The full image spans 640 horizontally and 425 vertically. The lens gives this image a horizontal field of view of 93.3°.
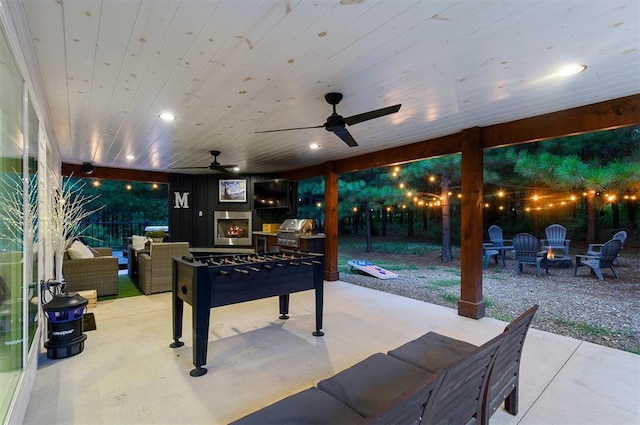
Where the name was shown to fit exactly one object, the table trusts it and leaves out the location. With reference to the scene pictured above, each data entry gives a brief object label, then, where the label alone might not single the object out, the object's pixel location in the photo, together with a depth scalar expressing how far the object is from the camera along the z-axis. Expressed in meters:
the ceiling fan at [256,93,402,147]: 2.54
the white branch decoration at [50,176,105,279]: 3.46
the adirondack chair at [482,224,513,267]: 7.45
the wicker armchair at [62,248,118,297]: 4.72
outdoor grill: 6.12
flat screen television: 7.27
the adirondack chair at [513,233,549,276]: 6.27
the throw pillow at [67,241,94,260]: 4.83
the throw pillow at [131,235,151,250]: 6.68
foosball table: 2.60
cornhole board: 6.60
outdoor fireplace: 8.02
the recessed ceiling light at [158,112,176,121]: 3.36
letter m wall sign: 7.78
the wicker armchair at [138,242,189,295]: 5.15
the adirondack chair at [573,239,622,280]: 5.18
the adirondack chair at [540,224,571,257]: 6.72
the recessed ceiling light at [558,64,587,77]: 2.27
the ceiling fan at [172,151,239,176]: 5.18
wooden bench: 1.03
